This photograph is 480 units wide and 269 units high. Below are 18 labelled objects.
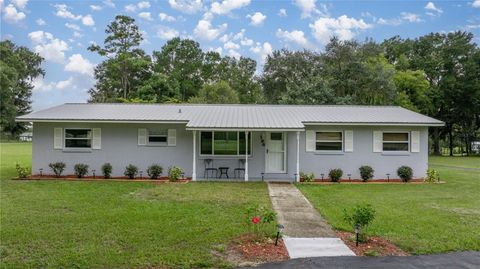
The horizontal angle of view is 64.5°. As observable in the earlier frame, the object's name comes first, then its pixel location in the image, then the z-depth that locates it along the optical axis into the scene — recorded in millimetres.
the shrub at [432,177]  16562
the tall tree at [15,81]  49094
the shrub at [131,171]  16281
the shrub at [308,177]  15836
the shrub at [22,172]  15789
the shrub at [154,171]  16250
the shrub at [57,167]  16300
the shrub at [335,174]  16062
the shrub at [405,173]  16359
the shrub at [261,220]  6770
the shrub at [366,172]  16406
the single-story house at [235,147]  16812
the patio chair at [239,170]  16766
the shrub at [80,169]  16250
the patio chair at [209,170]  16719
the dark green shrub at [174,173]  15563
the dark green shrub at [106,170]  16328
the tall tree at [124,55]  44750
